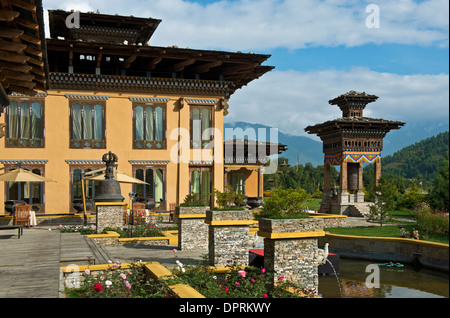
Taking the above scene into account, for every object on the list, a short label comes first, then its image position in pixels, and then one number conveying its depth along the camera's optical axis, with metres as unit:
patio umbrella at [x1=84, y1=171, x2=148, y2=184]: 20.44
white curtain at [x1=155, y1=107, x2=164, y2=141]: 26.42
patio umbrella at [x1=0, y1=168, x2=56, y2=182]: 18.56
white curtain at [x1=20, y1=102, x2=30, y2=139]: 24.34
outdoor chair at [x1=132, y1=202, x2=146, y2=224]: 20.25
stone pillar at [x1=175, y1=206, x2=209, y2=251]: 14.78
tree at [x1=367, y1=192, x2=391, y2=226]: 24.65
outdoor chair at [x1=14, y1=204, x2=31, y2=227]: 18.45
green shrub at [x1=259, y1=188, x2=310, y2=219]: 9.48
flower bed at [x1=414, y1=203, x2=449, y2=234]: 15.47
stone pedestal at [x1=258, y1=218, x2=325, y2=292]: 8.80
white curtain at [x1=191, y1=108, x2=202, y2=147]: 26.88
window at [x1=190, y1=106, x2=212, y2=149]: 26.89
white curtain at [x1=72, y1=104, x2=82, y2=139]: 25.06
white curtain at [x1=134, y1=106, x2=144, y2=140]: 26.12
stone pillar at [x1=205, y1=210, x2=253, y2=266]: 11.41
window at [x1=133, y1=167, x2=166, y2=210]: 26.22
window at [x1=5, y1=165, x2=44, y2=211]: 23.97
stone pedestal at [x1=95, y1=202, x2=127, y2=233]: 16.97
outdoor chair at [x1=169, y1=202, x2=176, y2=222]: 24.27
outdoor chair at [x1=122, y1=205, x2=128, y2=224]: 21.23
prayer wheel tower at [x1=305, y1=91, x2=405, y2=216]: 32.34
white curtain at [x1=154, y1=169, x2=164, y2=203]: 26.62
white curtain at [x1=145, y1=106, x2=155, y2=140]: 26.34
